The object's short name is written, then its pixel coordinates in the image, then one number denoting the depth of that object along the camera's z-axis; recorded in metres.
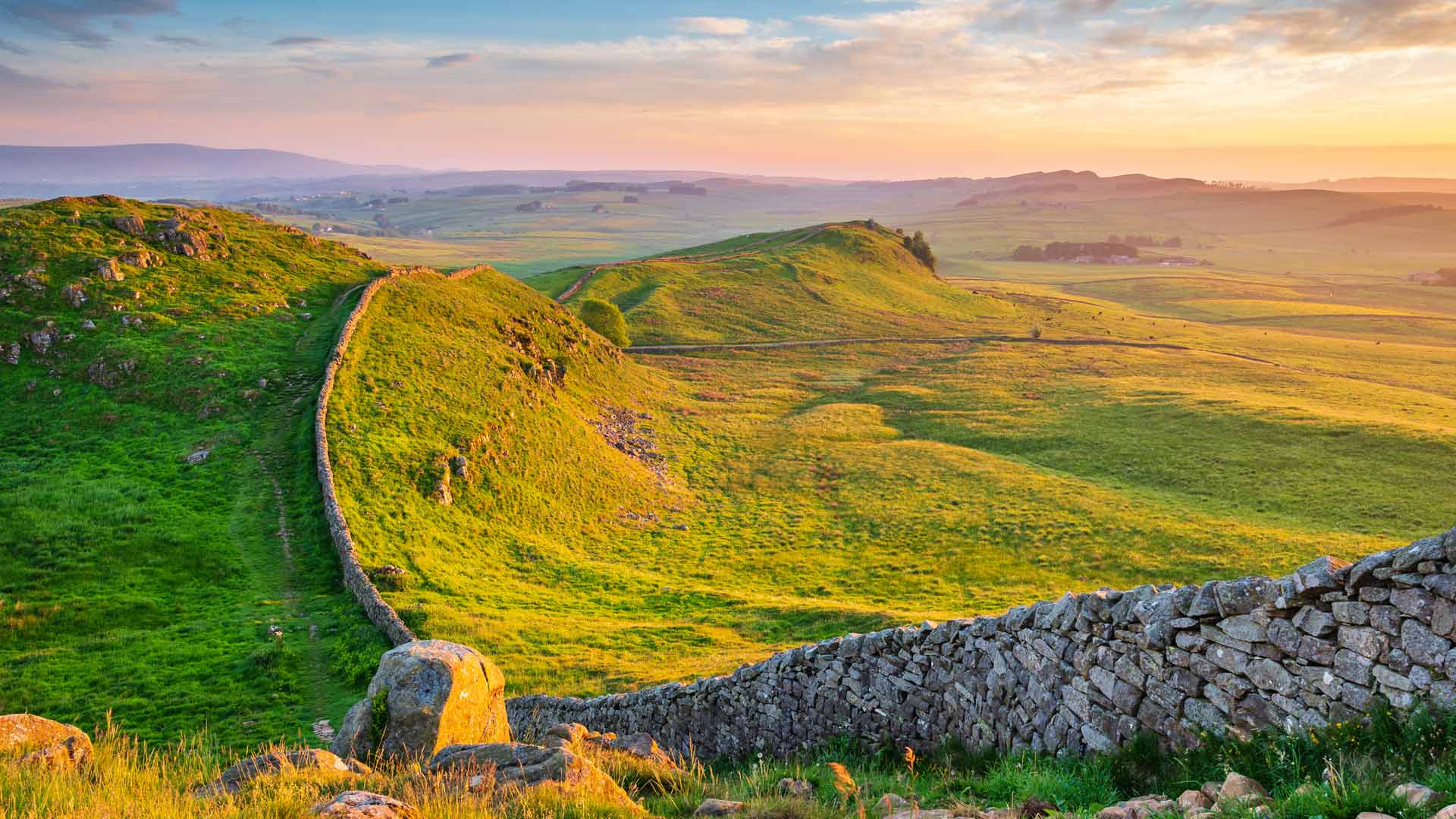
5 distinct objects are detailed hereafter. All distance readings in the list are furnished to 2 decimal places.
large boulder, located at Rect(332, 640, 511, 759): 12.32
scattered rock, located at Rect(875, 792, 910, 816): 9.17
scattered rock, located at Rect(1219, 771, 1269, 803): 7.57
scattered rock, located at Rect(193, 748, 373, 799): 9.17
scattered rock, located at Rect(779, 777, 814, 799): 10.16
